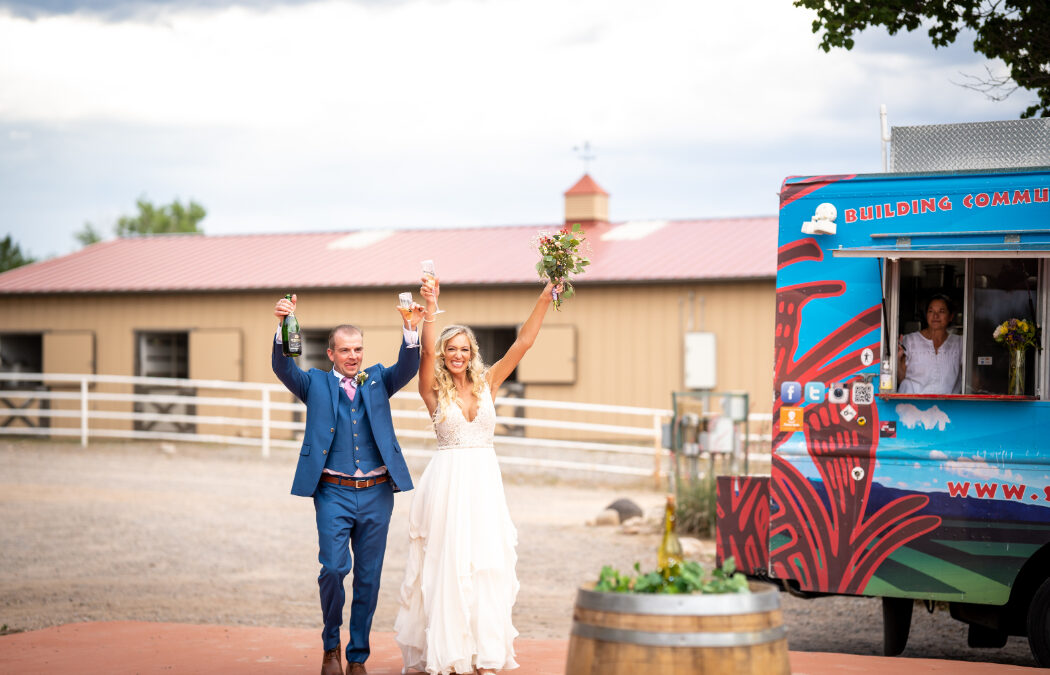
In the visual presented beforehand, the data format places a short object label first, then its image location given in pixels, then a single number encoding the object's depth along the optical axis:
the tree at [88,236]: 64.38
